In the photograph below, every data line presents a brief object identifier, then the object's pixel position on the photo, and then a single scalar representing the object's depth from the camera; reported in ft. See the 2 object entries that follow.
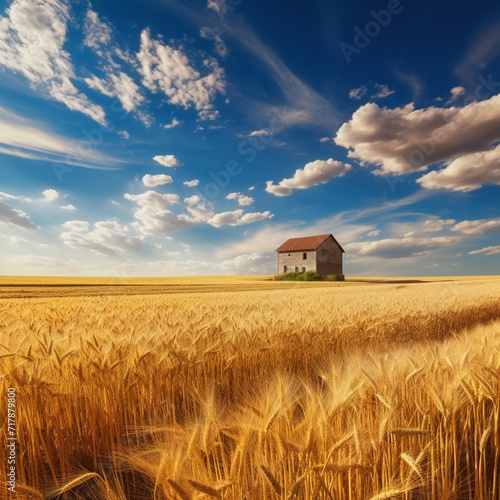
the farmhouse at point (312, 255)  152.66
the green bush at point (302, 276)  140.05
